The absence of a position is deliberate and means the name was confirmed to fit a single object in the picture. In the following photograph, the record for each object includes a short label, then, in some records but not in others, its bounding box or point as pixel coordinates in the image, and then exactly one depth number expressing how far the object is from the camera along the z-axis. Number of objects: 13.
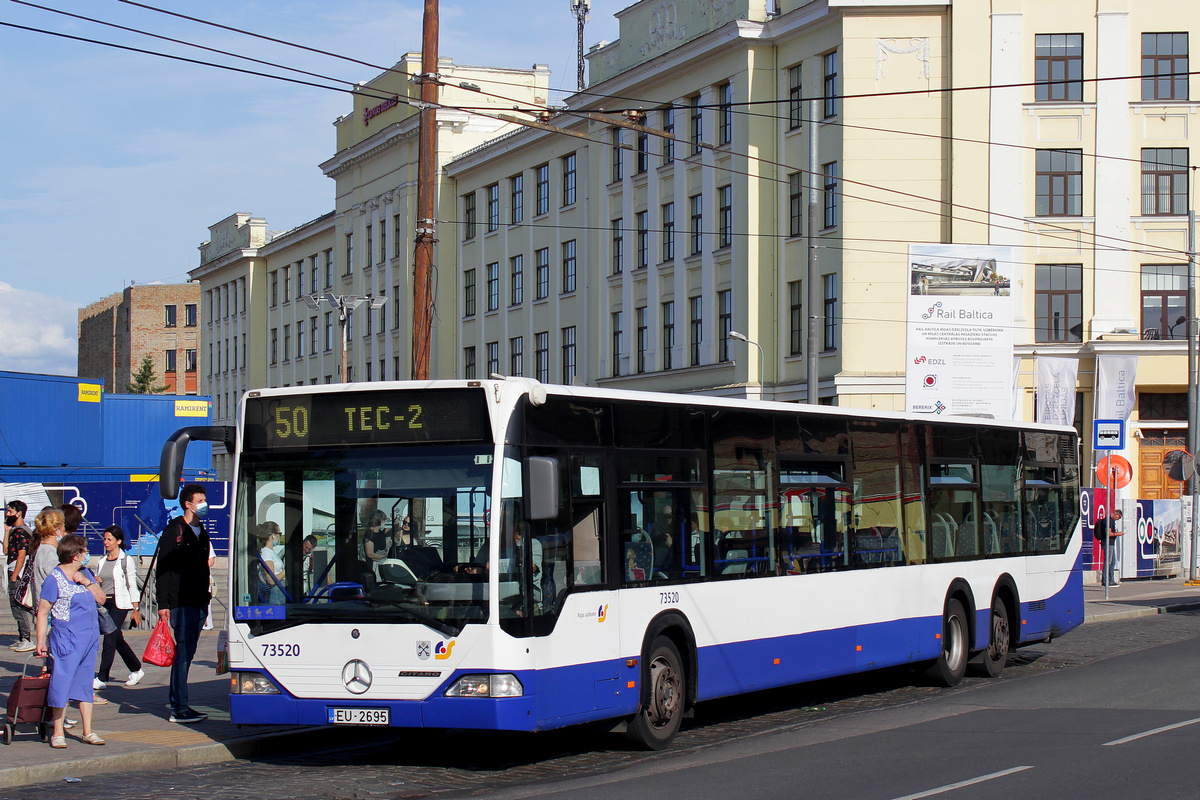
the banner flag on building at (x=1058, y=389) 39.38
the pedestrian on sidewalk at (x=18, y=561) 15.87
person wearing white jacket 14.77
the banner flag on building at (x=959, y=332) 34.38
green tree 100.00
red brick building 107.44
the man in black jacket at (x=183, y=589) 11.96
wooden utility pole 16.69
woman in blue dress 10.59
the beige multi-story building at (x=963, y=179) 40.41
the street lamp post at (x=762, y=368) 42.84
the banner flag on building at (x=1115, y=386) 39.62
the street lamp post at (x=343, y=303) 35.41
